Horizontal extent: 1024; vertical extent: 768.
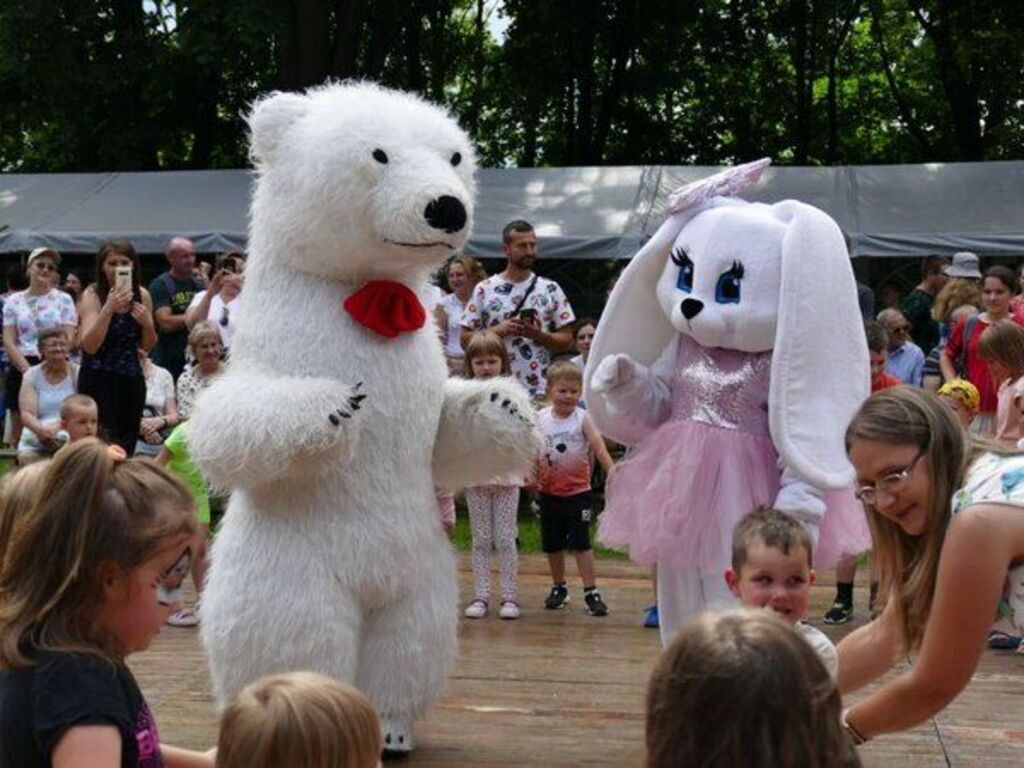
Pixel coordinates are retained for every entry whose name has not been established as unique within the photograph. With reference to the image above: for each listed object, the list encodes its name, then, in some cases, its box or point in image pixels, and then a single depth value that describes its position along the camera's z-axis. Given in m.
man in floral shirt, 8.82
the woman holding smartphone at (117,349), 8.20
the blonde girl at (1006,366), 7.27
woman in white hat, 10.82
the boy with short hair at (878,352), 7.72
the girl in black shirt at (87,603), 2.44
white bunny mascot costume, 5.11
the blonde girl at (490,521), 7.49
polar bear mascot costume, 4.77
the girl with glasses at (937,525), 2.96
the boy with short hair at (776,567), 3.88
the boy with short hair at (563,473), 7.77
